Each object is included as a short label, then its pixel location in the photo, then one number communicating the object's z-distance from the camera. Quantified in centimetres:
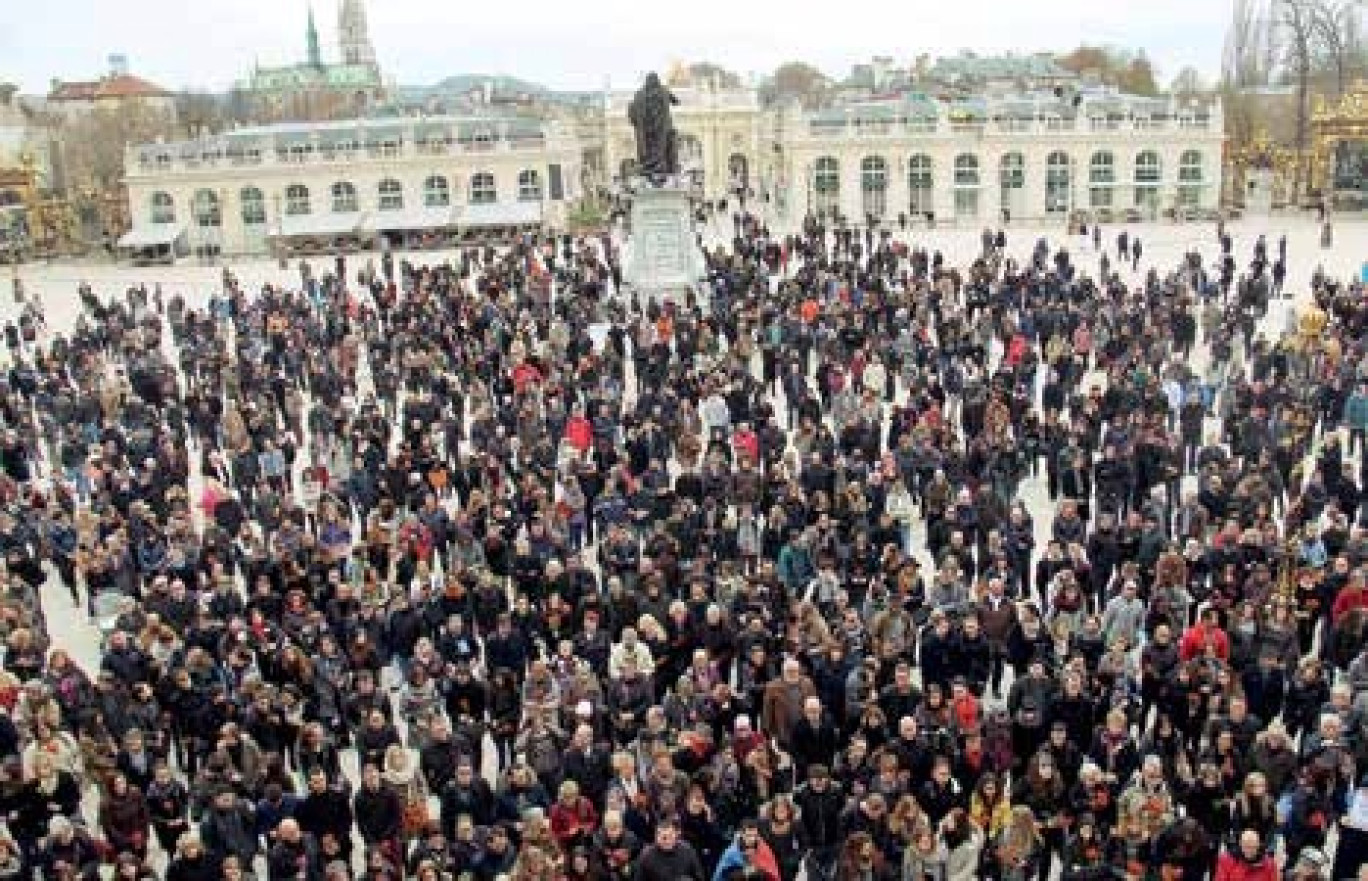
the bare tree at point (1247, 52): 7019
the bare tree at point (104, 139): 6881
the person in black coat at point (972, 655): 1047
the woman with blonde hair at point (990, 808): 856
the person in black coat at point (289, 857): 819
